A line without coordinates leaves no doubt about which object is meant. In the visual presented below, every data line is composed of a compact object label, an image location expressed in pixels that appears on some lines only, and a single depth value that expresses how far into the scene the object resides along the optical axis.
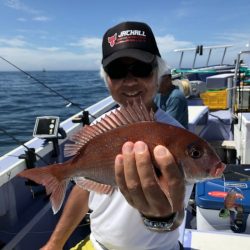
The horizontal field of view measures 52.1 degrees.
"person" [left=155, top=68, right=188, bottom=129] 3.53
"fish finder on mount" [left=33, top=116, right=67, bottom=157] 2.44
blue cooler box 2.12
